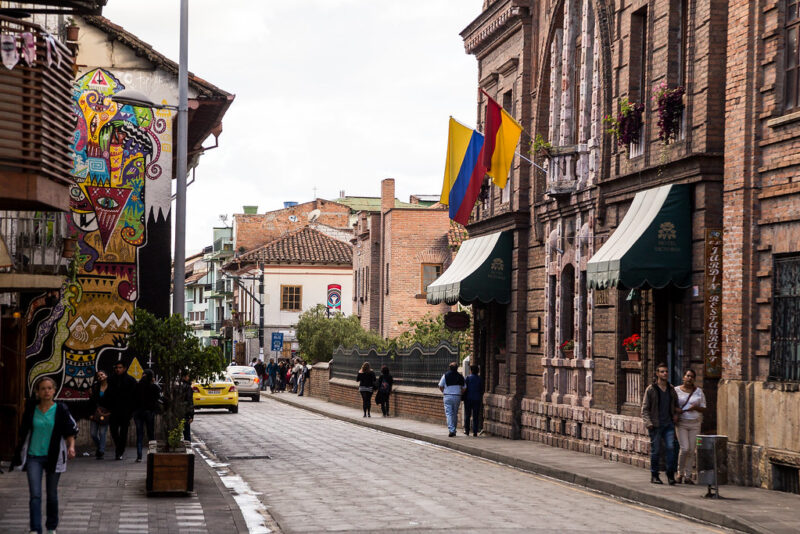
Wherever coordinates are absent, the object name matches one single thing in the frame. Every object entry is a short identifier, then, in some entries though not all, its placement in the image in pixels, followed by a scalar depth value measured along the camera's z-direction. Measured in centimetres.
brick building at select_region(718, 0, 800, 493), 1742
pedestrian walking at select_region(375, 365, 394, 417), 3944
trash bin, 1633
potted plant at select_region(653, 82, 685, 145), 2008
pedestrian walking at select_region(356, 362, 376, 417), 3962
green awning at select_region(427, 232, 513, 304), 2894
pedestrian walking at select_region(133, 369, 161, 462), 2247
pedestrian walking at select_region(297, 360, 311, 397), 5891
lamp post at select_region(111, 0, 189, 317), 2122
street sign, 6302
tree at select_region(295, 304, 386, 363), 6138
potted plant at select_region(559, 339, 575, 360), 2553
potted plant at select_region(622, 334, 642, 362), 2172
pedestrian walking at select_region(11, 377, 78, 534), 1238
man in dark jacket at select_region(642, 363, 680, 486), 1850
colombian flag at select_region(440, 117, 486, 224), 2712
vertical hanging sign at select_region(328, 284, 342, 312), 6444
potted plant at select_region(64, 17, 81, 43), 2272
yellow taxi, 4134
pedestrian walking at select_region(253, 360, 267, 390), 6519
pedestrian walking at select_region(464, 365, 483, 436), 2983
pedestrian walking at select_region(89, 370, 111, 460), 2250
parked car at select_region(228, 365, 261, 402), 5203
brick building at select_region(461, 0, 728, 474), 1972
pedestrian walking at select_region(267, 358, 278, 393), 6400
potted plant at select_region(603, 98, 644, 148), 2181
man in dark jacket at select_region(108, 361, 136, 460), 2252
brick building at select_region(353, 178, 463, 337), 6625
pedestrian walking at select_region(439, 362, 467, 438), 2958
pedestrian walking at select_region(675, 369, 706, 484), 1859
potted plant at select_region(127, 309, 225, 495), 1666
